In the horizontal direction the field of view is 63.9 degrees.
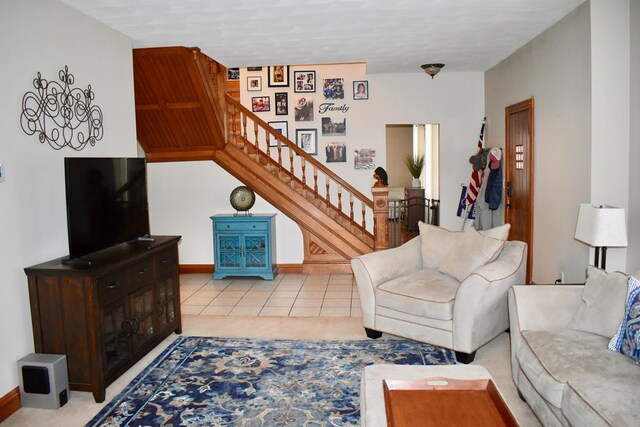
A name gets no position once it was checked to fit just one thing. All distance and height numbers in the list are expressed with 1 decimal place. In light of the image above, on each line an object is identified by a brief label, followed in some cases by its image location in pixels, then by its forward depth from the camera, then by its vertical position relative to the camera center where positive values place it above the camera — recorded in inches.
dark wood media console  133.9 -35.8
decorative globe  273.3 -11.3
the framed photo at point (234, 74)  327.2 +66.2
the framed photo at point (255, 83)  321.4 +59.0
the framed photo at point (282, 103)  318.7 +45.4
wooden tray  91.7 -44.0
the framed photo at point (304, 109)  316.5 +41.3
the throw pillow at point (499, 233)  171.6 -20.8
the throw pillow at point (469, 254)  166.2 -27.3
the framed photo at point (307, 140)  317.7 +22.0
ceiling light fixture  268.4 +54.6
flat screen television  138.3 -6.5
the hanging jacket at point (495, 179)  269.7 -4.3
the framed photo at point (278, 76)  317.7 +62.4
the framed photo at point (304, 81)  315.0 +58.3
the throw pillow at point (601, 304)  117.2 -31.8
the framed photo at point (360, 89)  311.7 +51.6
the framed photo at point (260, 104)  320.8 +45.8
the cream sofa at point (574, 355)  92.6 -40.0
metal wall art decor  139.1 +20.0
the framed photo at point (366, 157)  315.6 +10.5
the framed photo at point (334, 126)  315.0 +30.1
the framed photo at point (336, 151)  316.8 +14.7
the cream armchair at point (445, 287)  152.9 -36.6
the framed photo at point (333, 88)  313.0 +52.8
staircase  240.8 +13.4
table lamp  143.2 -16.8
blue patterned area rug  125.4 -57.5
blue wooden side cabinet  267.4 -35.9
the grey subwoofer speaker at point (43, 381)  130.6 -50.9
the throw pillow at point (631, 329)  105.4 -34.1
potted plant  435.9 +5.1
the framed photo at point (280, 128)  319.0 +30.0
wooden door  228.1 -0.8
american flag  291.4 -7.2
